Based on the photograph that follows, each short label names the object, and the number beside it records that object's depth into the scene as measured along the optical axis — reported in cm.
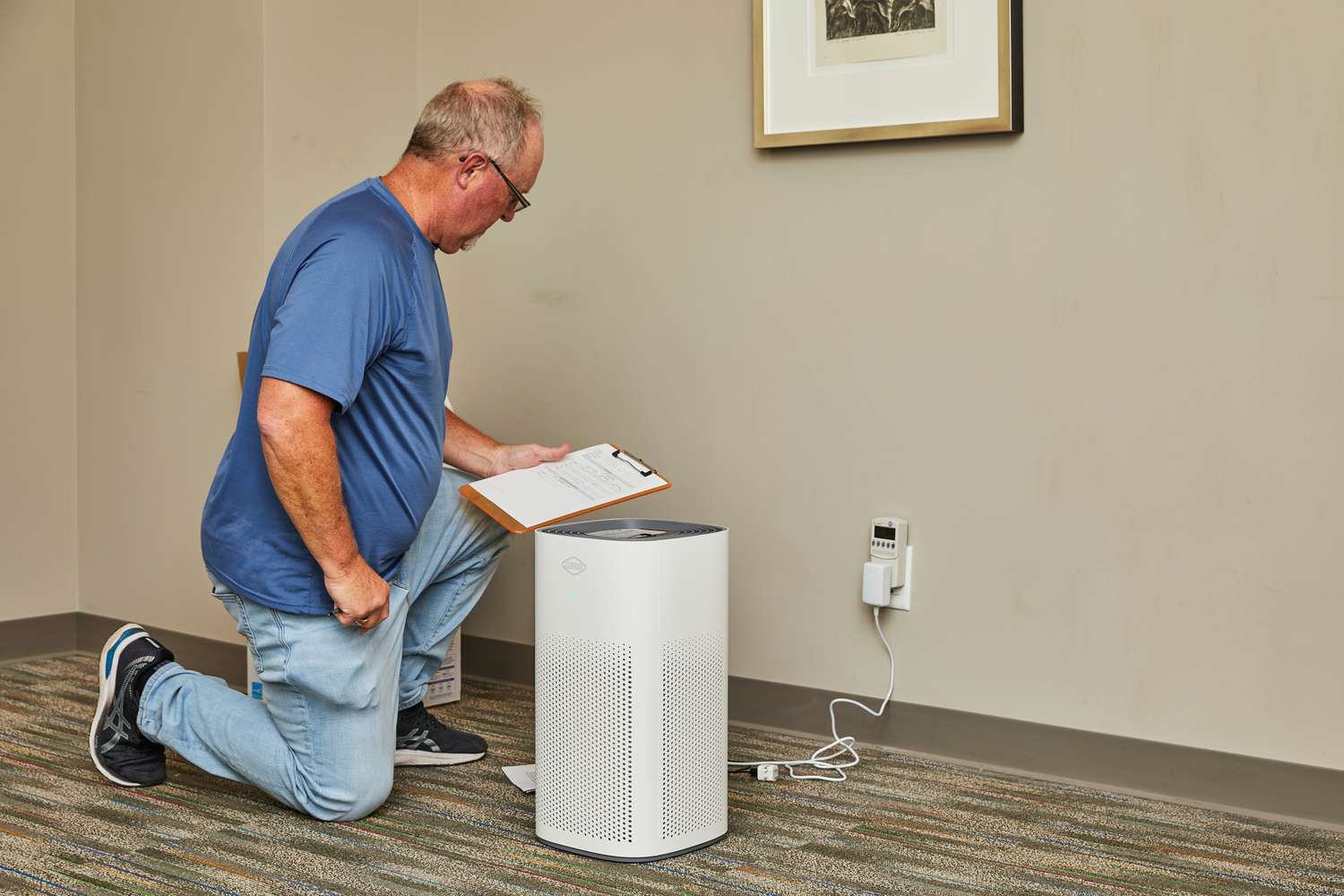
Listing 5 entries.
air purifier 192
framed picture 237
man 194
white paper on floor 227
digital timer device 253
